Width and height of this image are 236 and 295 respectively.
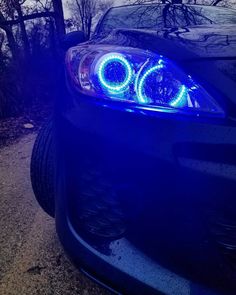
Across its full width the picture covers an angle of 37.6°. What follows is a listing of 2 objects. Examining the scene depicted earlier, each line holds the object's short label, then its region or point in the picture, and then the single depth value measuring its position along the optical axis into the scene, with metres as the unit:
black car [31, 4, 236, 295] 0.96
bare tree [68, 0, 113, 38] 31.11
